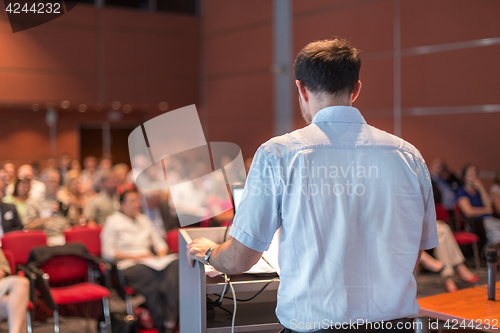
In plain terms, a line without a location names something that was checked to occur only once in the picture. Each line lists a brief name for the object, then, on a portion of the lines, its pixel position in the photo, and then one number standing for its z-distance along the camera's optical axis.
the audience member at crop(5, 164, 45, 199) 6.00
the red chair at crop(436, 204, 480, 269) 5.54
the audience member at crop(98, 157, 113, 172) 8.08
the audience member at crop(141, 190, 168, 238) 4.71
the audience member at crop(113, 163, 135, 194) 6.38
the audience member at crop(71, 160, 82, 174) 8.72
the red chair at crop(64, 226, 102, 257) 4.30
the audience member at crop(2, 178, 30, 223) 5.37
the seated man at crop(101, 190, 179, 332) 3.81
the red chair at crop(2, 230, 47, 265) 4.00
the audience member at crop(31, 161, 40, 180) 8.33
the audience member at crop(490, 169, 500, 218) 6.09
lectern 1.71
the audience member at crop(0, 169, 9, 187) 6.33
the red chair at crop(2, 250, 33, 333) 3.62
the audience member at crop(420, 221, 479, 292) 5.02
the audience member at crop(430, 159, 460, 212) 6.52
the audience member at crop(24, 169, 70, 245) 5.02
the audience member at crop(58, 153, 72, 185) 8.92
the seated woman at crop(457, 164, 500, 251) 5.92
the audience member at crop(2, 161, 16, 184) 6.41
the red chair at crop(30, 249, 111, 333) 3.46
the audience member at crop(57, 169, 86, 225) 5.59
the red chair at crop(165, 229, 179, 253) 4.24
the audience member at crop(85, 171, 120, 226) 5.43
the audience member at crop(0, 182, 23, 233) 4.73
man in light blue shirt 1.18
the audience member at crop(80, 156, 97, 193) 7.20
